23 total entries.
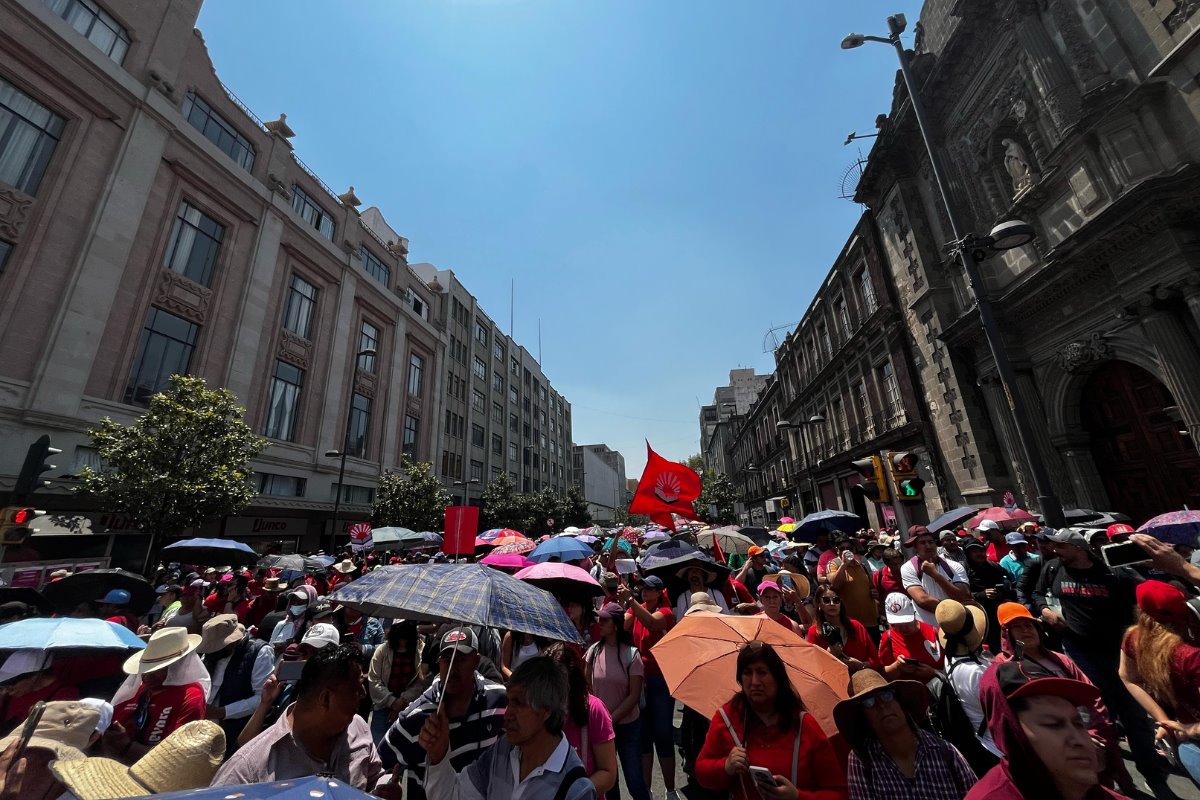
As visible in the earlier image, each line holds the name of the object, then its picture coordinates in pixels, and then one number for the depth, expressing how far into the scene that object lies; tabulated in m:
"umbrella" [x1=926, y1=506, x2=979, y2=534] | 8.63
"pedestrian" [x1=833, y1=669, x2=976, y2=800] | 2.45
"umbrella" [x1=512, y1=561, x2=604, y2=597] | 5.85
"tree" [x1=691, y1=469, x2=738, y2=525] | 44.84
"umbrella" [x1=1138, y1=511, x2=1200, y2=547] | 4.88
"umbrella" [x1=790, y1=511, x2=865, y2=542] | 11.20
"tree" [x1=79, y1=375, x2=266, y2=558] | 13.03
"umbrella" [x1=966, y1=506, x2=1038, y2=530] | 8.85
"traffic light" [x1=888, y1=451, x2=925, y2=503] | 9.89
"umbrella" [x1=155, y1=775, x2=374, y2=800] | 1.14
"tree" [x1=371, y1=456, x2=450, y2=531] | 26.67
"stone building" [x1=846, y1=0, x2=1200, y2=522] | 9.37
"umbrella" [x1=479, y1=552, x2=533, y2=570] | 9.51
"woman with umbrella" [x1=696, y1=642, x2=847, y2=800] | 2.65
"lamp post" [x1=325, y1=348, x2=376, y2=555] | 27.54
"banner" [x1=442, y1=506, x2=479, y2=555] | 9.21
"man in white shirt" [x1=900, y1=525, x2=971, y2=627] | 4.71
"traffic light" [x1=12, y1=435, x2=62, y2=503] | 8.20
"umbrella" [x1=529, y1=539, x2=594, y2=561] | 9.24
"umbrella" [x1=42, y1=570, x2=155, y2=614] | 7.76
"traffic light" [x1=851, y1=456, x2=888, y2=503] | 10.45
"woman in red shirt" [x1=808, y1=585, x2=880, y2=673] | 4.60
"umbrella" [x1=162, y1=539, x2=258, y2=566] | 10.77
